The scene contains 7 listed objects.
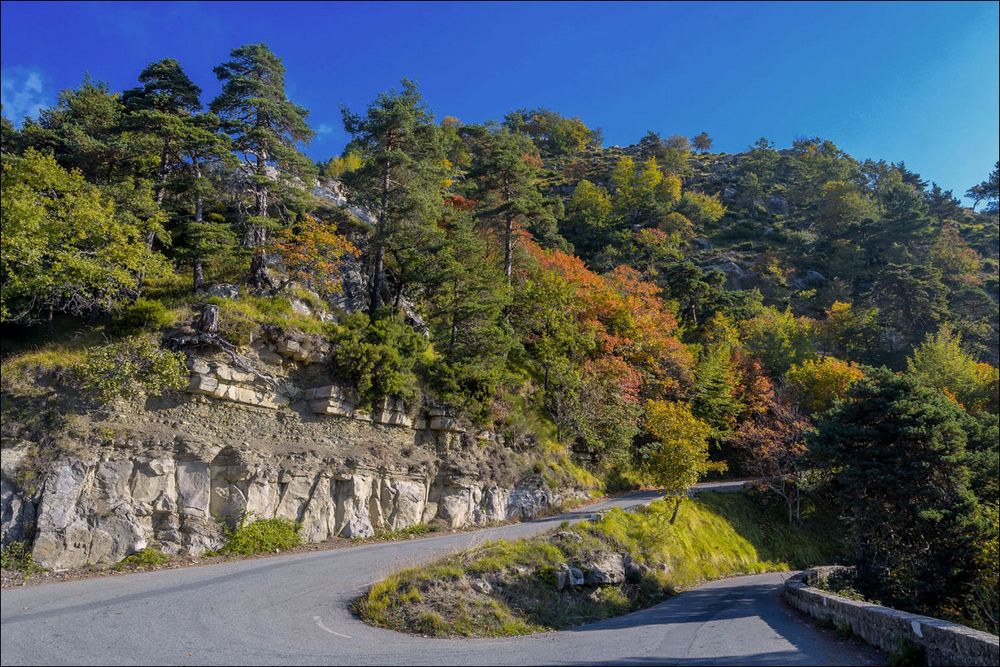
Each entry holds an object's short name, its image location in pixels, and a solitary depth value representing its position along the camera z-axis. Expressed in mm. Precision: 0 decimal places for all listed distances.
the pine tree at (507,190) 30906
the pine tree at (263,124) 22719
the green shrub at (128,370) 13977
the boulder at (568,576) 13005
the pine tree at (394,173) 22844
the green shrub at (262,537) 14297
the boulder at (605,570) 14197
